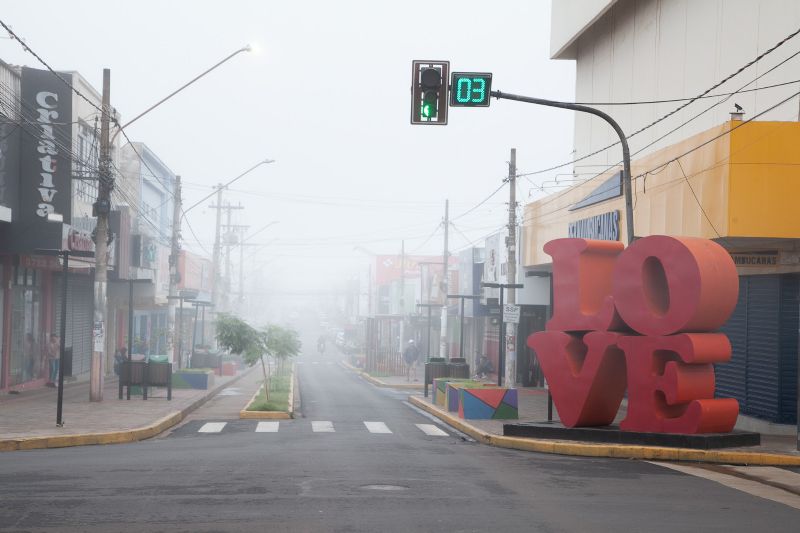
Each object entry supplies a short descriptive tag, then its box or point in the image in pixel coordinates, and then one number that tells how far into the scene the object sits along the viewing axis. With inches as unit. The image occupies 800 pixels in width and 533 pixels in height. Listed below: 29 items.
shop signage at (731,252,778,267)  878.4
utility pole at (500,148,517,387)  1373.0
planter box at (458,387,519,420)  1020.5
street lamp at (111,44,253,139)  971.5
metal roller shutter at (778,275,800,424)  855.7
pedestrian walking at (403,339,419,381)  2080.5
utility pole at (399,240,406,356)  3190.2
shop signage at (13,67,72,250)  1139.3
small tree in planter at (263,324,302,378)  1323.8
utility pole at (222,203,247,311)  2972.4
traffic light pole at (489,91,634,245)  717.3
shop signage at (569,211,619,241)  1124.5
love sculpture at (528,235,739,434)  694.5
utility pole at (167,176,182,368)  1514.5
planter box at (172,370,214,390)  1432.3
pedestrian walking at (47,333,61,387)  1375.5
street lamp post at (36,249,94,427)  788.6
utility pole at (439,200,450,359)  2138.3
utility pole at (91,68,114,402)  1029.8
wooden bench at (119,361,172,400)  1159.0
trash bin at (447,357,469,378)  1454.2
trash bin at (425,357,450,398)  1455.5
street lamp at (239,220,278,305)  3784.5
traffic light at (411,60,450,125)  647.1
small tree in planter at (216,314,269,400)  1269.7
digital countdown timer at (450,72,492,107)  663.8
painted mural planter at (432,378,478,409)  1225.3
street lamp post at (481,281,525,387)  1205.7
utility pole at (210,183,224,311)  2296.4
